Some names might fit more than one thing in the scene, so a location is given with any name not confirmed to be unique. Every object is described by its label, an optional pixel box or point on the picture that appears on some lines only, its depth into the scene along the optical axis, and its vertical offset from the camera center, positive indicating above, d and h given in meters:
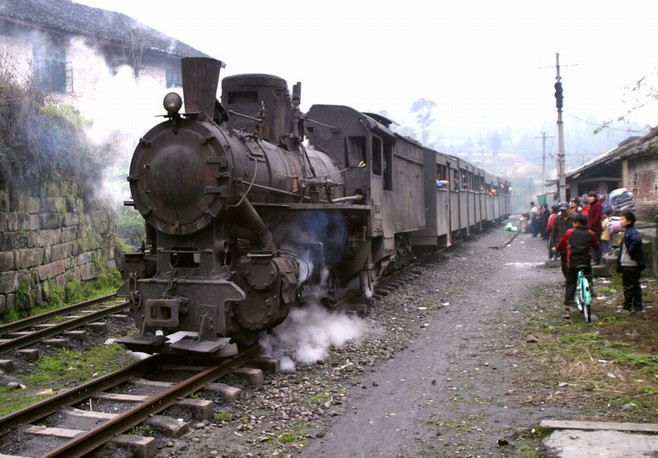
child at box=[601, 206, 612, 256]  12.81 -0.59
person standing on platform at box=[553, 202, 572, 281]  12.31 -0.30
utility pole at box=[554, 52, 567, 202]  20.95 +2.47
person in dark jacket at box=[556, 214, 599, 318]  8.69 -0.66
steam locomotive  6.11 +0.00
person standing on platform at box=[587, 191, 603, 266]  10.93 -0.12
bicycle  8.36 -1.27
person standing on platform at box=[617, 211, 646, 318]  8.33 -0.82
